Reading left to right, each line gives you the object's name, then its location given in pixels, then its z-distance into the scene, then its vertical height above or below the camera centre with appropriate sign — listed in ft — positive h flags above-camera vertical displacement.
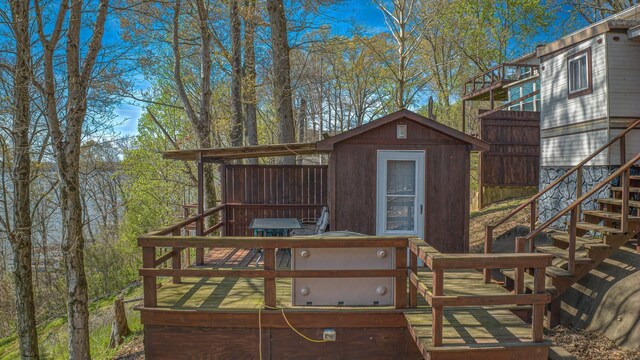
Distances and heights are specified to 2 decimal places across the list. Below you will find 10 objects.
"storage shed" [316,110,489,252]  21.44 -0.31
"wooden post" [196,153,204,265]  22.26 -2.09
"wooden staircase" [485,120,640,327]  17.54 -3.44
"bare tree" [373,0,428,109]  49.75 +19.95
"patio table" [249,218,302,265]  23.02 -2.91
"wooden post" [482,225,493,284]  18.26 -2.98
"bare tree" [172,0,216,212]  39.43 +10.07
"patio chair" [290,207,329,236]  22.79 -3.10
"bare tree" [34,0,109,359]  21.27 +0.74
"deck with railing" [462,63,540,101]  45.09 +11.28
